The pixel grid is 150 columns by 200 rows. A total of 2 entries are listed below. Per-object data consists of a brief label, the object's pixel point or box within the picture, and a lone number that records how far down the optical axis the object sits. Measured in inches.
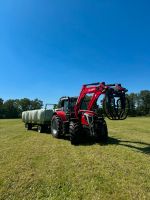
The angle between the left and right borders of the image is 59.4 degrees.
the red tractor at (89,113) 237.3
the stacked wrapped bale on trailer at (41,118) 416.9
